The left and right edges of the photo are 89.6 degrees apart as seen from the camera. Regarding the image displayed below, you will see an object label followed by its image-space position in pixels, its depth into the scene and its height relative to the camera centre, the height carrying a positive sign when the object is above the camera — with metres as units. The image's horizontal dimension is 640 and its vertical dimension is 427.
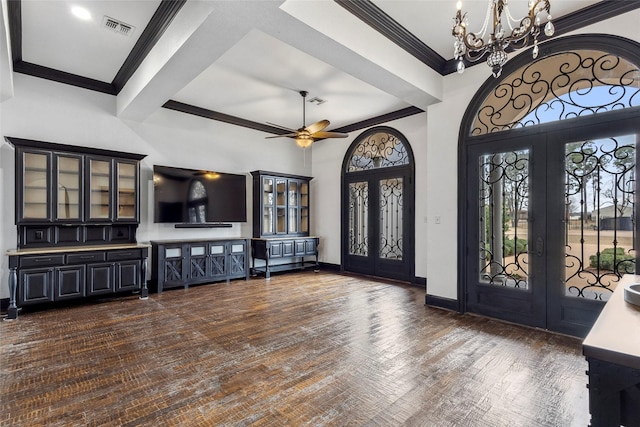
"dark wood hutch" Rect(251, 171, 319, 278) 6.57 -0.20
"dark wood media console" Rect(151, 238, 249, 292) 5.25 -0.82
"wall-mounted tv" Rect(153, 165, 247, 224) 5.42 +0.33
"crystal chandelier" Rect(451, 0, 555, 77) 2.07 +1.20
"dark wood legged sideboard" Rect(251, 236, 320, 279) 6.43 -0.81
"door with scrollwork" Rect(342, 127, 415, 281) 6.09 +0.15
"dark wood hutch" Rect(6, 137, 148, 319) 4.05 -0.13
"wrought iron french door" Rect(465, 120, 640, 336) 3.08 -0.11
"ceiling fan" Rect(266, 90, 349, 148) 4.85 +1.26
